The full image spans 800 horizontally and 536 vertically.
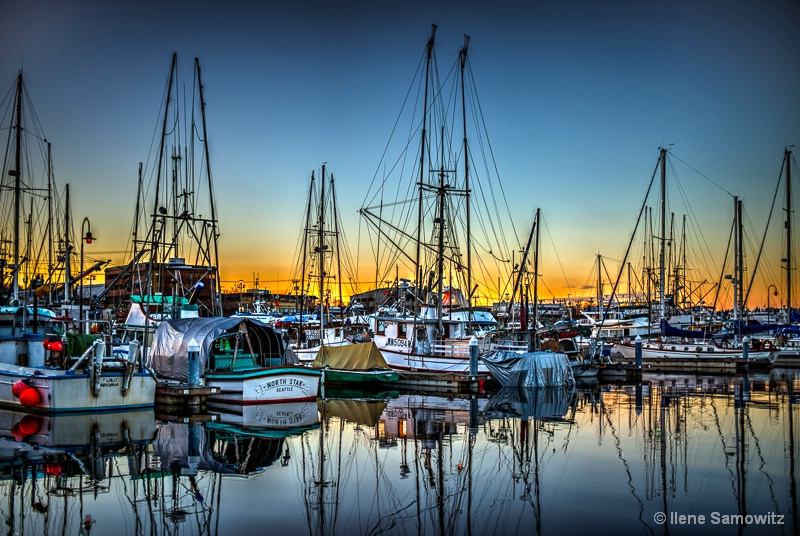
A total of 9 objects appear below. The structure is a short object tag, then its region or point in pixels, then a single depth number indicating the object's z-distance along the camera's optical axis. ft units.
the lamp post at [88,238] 129.84
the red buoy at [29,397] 74.74
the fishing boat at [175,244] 108.88
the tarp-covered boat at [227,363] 88.53
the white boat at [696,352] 165.17
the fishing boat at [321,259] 148.77
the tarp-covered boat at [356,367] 115.55
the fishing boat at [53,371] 75.46
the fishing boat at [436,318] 122.31
